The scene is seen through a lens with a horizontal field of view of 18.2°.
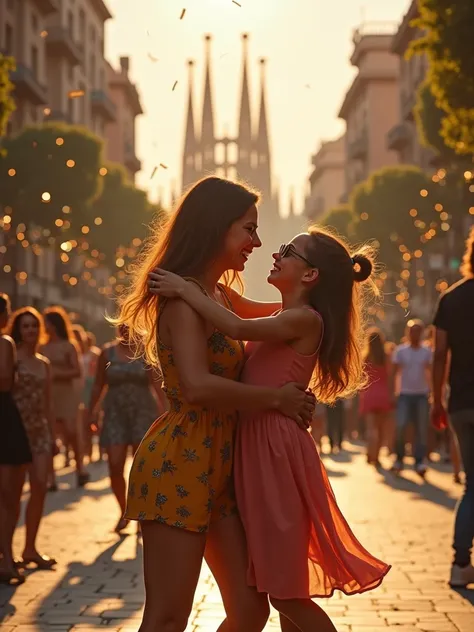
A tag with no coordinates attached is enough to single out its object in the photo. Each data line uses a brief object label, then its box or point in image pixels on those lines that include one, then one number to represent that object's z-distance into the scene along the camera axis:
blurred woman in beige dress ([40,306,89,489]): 15.17
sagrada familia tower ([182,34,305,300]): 157.00
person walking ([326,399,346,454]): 25.36
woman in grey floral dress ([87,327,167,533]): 11.94
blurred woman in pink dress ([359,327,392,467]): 19.34
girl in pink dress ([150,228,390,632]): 4.71
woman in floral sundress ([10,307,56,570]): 10.53
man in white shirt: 18.28
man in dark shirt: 8.78
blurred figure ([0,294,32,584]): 9.33
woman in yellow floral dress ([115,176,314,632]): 4.65
